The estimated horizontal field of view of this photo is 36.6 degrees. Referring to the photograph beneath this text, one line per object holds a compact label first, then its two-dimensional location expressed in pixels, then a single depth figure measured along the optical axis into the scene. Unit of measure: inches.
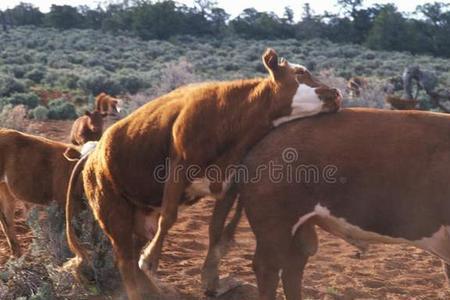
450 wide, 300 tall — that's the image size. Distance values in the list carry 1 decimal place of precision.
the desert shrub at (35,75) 1004.2
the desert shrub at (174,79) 748.3
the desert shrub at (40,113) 679.7
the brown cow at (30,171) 266.4
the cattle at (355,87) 695.6
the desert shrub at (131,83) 917.8
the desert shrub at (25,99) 752.3
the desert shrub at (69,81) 957.2
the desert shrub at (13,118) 518.6
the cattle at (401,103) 572.4
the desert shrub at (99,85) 907.4
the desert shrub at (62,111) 696.4
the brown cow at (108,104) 455.8
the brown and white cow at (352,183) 151.7
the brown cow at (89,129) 372.8
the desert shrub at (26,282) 195.9
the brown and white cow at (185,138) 165.8
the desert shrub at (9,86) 813.8
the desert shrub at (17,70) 1023.1
